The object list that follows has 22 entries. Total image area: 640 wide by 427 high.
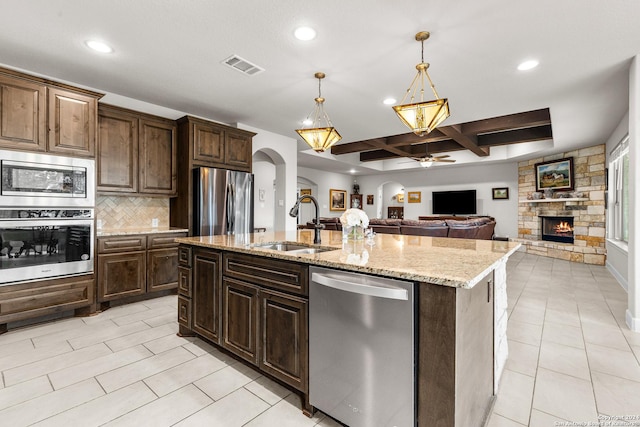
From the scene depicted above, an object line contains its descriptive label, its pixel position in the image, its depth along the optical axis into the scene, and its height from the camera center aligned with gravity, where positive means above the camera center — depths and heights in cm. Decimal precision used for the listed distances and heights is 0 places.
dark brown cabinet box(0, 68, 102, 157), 280 +91
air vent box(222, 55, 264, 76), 304 +149
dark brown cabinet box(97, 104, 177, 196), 364 +72
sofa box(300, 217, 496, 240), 573 -29
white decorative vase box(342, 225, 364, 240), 255 -17
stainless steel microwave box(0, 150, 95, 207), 278 +28
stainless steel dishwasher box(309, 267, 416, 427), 131 -64
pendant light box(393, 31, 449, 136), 268 +89
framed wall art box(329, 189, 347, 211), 1093 +43
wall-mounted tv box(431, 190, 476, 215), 959 +32
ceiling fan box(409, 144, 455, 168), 739 +130
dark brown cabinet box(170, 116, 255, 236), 414 +82
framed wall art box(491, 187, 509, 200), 905 +58
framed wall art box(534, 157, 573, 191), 710 +92
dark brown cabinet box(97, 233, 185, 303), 341 -65
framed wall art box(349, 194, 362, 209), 1189 +44
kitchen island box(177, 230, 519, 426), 123 -51
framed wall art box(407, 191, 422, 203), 1076 +55
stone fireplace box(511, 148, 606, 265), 645 -1
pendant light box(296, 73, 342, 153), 347 +86
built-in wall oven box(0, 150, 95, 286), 278 -6
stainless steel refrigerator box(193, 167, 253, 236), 412 +13
